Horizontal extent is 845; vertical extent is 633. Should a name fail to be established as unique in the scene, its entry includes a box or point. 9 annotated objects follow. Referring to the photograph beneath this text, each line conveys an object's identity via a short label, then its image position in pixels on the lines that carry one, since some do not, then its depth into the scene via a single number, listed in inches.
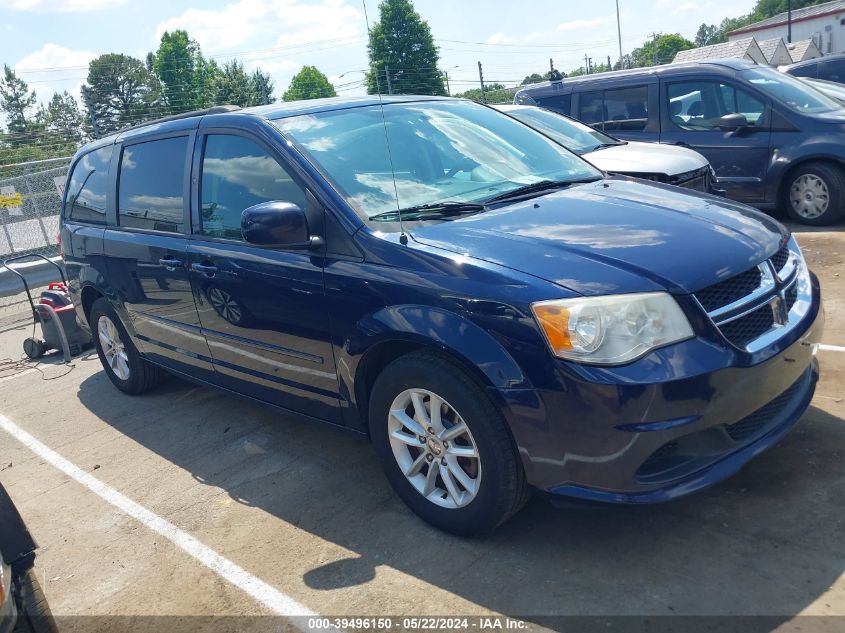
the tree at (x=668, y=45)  4071.1
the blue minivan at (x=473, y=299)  106.3
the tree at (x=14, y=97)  2461.9
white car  282.0
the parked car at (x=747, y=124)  315.3
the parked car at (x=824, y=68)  583.8
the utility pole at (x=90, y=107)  496.4
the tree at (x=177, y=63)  1813.0
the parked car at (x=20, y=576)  92.7
